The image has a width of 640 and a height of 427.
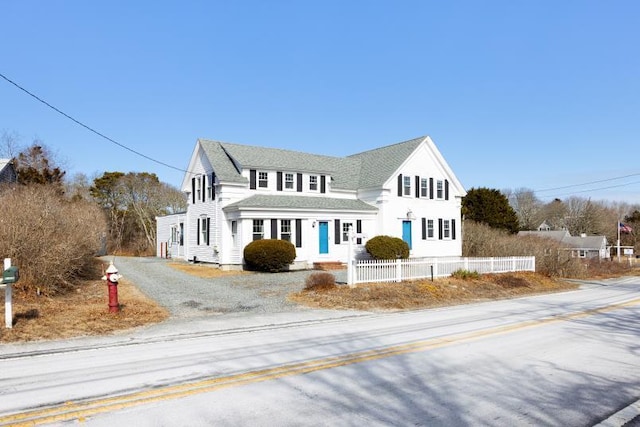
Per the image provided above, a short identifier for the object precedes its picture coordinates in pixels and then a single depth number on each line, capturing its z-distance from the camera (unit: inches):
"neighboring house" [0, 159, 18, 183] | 1188.5
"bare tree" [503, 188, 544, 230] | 3588.3
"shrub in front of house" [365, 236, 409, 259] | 1047.6
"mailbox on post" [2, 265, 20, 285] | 367.9
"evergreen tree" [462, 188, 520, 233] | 1838.1
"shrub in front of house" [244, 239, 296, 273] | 936.9
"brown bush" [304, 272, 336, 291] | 667.4
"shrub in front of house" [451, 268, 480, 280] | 823.1
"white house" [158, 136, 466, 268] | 1045.8
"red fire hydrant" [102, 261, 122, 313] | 449.7
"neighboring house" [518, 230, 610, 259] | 2723.9
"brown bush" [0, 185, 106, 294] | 508.7
